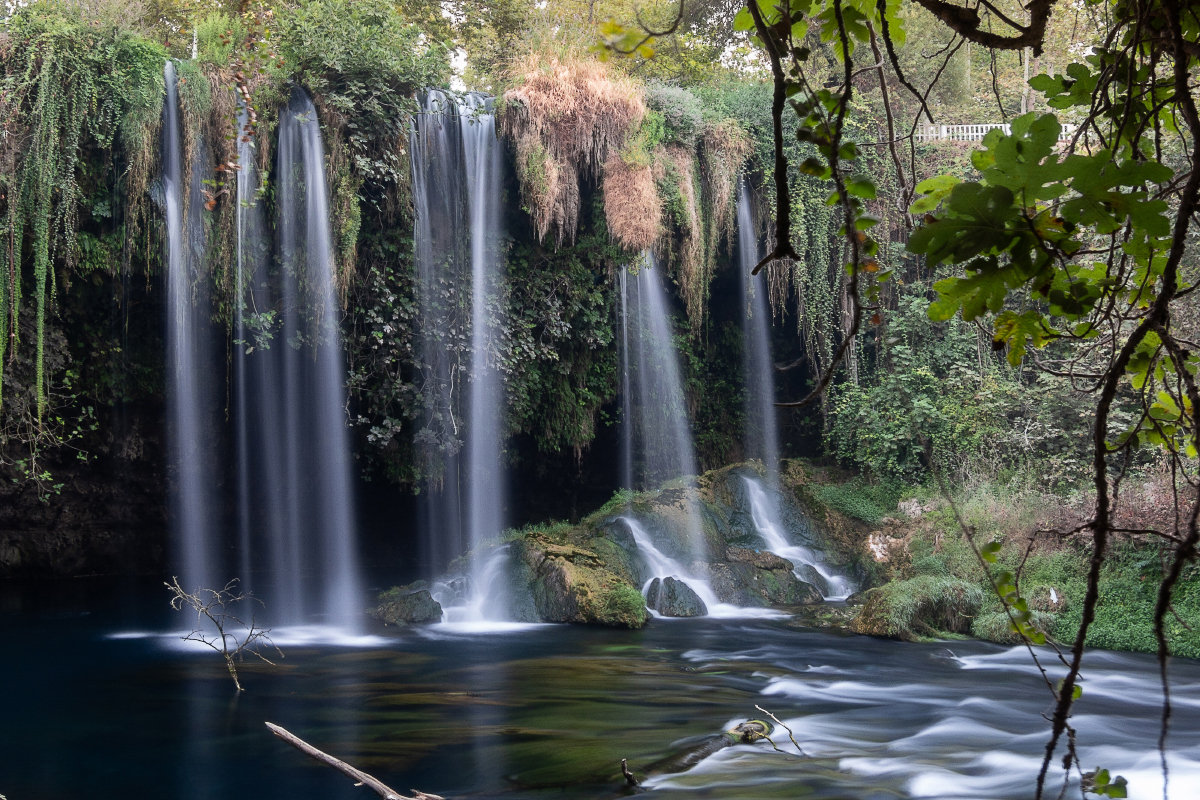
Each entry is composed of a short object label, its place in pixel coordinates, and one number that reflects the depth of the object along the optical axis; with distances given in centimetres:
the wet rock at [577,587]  960
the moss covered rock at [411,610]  988
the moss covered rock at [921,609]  899
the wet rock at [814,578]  1139
